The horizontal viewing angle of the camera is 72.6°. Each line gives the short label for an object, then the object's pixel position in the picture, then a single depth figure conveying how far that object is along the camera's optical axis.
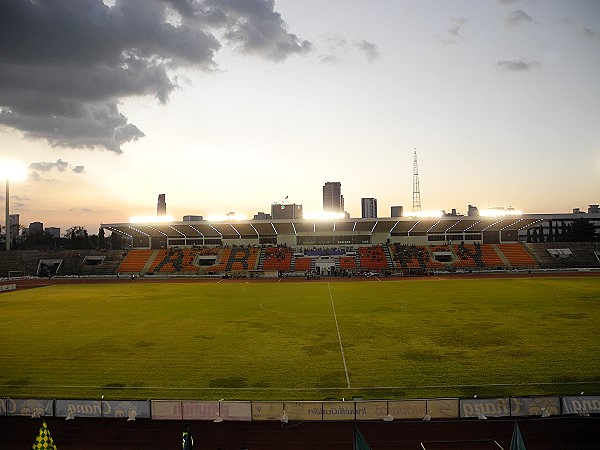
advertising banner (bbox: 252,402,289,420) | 14.93
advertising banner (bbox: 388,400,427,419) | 14.82
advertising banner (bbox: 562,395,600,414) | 14.95
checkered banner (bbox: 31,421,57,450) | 11.68
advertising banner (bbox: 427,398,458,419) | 14.93
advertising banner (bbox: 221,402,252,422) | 15.09
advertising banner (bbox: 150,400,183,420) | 15.30
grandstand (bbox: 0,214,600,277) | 77.50
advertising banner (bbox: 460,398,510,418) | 14.95
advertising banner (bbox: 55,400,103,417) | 15.70
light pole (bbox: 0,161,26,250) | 67.81
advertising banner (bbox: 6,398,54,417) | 15.77
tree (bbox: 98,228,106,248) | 145.76
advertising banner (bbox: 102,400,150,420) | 15.53
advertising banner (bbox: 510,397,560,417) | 14.98
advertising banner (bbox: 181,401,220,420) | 15.21
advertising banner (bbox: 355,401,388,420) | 14.77
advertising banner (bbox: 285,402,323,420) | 14.89
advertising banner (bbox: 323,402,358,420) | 14.82
